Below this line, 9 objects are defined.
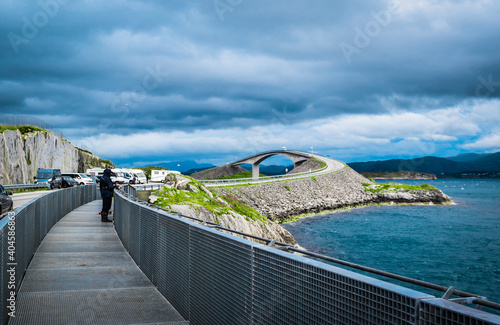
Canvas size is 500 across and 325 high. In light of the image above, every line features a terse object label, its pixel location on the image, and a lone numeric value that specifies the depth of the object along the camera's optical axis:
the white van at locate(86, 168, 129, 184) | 58.72
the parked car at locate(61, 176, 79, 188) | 47.22
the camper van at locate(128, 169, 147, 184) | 65.56
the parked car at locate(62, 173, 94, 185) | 51.46
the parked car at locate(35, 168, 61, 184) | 49.09
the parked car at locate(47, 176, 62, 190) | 46.57
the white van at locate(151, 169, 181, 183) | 72.56
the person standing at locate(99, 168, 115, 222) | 18.84
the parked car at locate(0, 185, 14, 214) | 18.41
